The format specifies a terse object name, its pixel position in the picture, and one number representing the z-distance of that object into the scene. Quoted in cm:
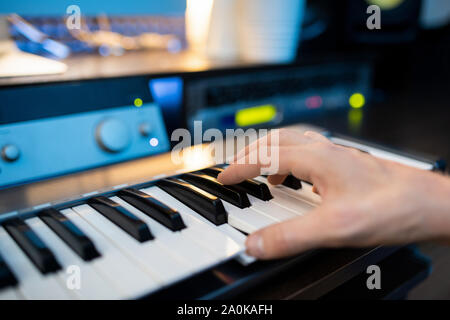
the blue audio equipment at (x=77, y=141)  66
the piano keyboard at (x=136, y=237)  43
